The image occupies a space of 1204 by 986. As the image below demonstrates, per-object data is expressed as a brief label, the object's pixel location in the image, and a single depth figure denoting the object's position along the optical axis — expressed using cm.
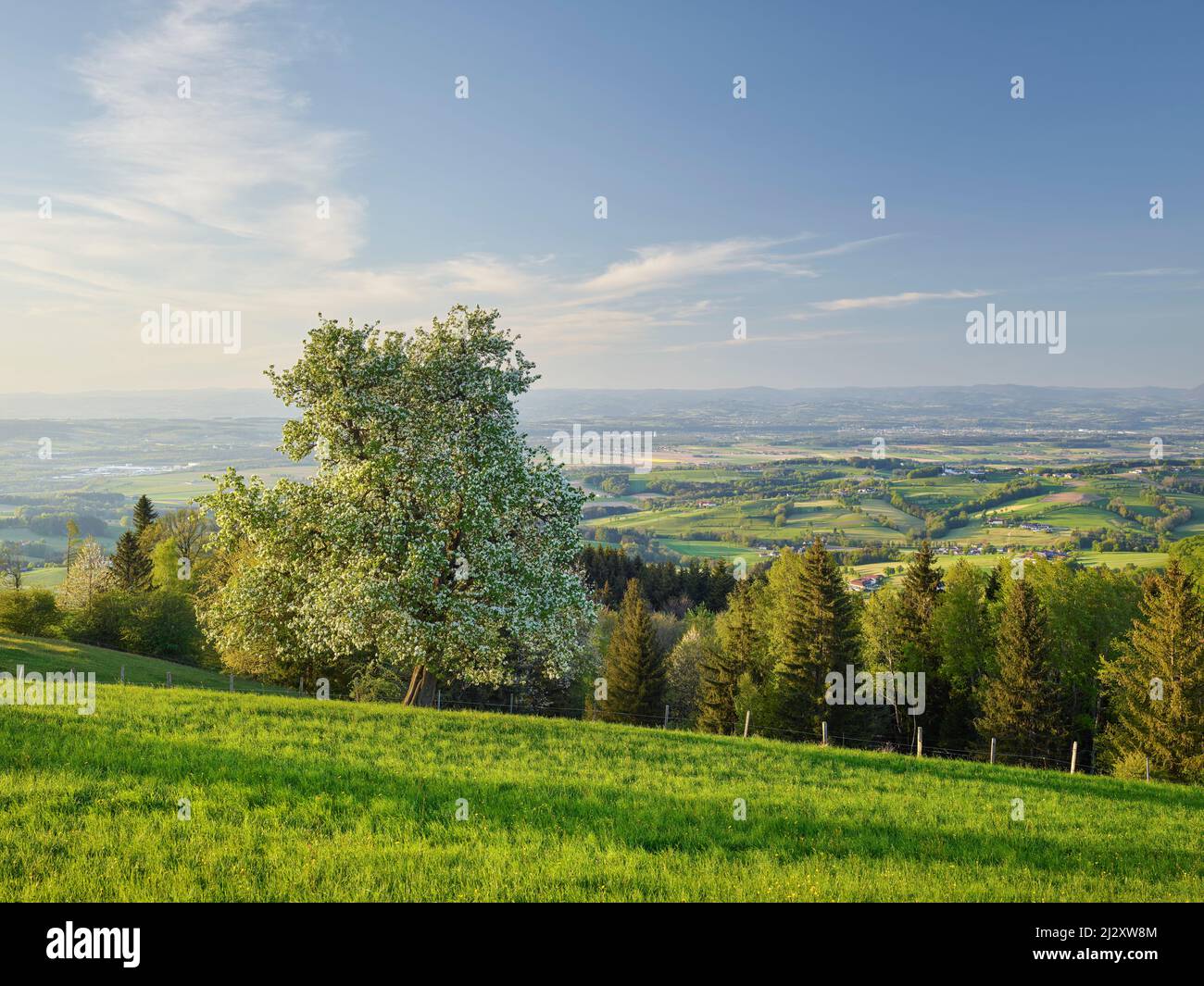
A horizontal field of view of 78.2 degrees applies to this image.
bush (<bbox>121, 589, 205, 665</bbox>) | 5934
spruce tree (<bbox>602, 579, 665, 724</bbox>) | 6681
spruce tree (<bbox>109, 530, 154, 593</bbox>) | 8081
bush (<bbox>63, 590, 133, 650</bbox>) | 5984
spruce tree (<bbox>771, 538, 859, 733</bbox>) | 5472
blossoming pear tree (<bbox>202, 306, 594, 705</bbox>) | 2602
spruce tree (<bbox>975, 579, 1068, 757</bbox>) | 4978
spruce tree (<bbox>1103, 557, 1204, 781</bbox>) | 4400
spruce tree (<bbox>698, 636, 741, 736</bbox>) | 6406
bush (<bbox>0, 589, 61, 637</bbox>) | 5778
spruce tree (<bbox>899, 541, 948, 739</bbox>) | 5734
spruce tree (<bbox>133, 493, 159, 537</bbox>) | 9781
